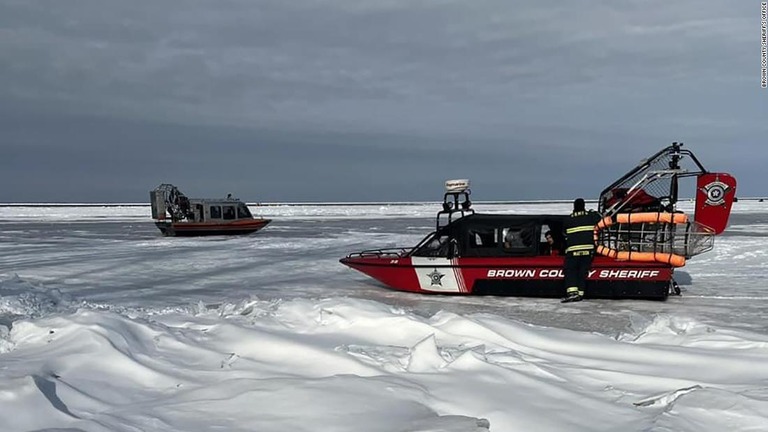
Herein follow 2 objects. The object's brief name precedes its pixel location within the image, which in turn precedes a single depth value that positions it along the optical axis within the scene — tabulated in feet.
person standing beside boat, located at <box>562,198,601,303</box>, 25.98
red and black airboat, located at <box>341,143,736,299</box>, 26.61
